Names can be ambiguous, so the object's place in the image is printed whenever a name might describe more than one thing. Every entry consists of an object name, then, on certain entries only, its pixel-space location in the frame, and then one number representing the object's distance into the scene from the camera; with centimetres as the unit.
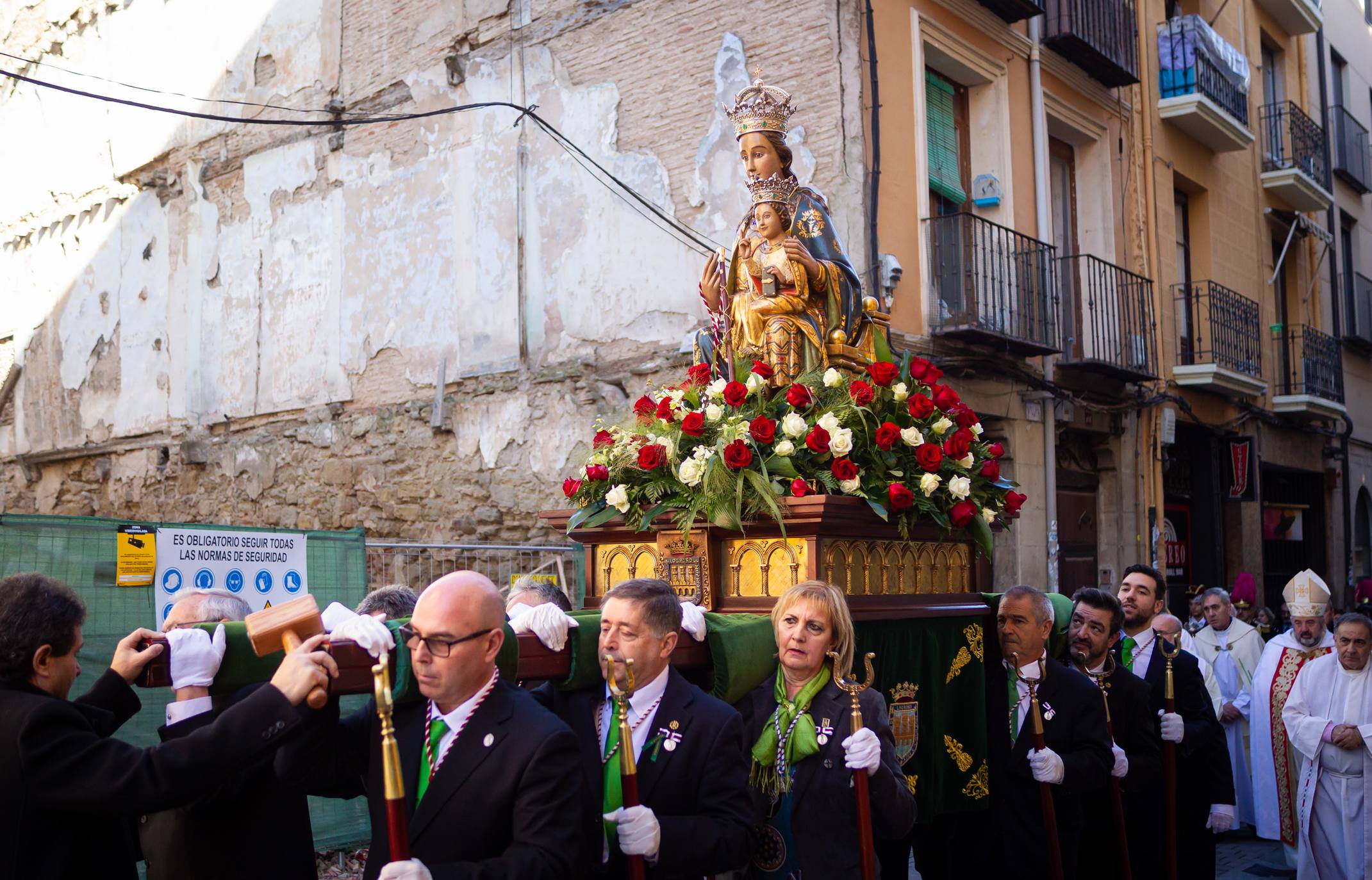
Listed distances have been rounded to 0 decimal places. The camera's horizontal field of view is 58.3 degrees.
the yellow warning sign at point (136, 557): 632
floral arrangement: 466
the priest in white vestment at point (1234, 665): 900
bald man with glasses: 267
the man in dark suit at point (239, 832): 306
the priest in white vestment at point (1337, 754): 630
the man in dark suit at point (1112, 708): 520
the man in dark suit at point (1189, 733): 584
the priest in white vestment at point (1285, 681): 748
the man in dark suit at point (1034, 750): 470
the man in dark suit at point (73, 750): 255
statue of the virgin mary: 550
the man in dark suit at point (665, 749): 318
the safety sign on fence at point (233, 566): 653
